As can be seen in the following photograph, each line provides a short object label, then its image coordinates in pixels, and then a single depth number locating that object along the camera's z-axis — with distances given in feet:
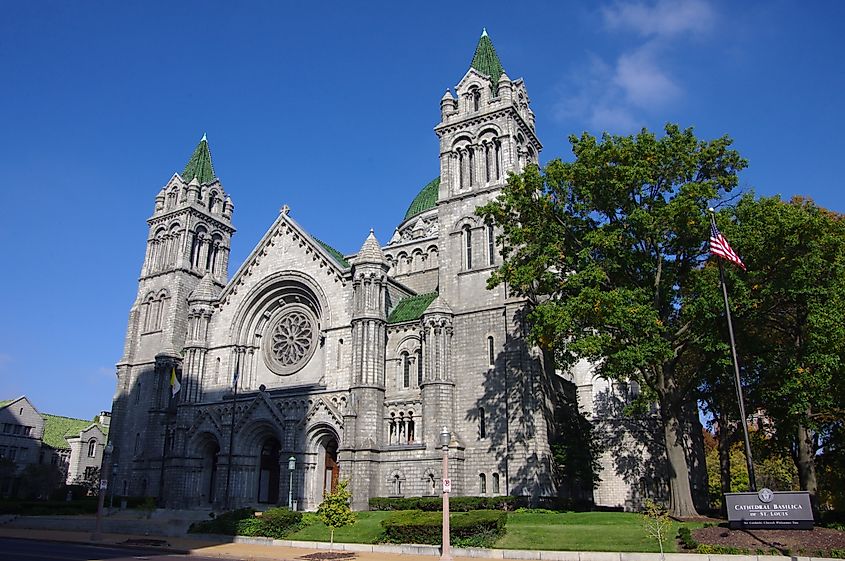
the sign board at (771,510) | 76.95
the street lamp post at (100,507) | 104.63
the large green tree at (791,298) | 88.99
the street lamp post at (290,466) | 132.05
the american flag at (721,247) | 84.57
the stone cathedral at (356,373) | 129.18
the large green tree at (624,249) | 95.40
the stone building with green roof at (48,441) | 245.86
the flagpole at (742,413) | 81.35
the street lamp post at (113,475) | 175.83
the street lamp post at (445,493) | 75.46
